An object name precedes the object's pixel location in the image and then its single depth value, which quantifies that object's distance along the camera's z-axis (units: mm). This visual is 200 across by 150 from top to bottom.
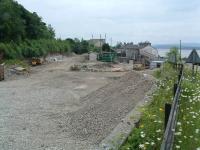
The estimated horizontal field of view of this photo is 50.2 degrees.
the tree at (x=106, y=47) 42637
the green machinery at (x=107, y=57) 32461
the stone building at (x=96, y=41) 66911
